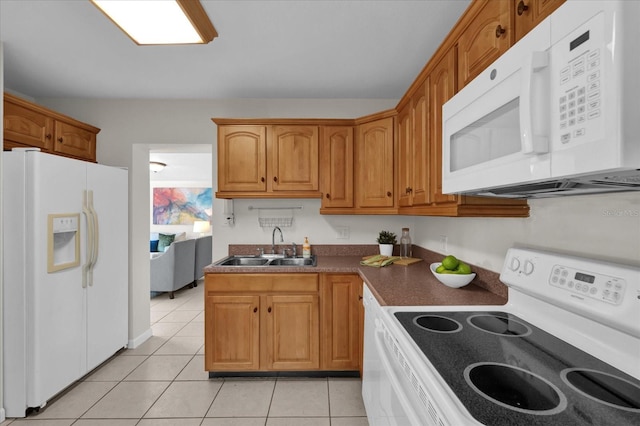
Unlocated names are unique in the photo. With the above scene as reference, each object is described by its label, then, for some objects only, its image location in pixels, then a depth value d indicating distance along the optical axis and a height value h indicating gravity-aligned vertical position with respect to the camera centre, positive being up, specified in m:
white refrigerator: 2.03 -0.44
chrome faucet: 2.98 -0.27
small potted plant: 2.86 -0.28
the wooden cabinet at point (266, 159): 2.79 +0.46
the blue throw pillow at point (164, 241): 6.66 -0.62
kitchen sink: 2.82 -0.45
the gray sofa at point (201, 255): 5.35 -0.76
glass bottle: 2.79 -0.27
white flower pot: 2.85 -0.34
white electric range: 0.71 -0.44
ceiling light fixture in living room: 5.25 +0.77
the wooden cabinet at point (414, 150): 1.86 +0.41
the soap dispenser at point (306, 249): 2.90 -0.35
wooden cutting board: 2.50 -0.40
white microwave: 0.59 +0.24
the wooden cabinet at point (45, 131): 2.27 +0.65
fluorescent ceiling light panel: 1.53 +1.00
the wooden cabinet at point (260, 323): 2.42 -0.86
